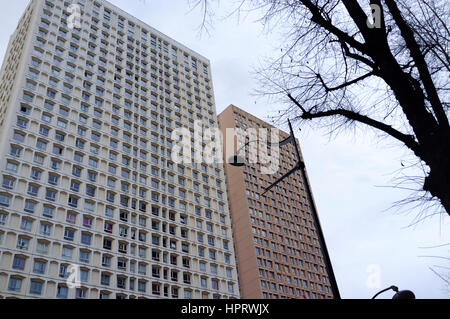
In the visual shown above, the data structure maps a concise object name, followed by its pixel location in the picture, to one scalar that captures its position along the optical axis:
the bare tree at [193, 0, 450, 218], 4.44
